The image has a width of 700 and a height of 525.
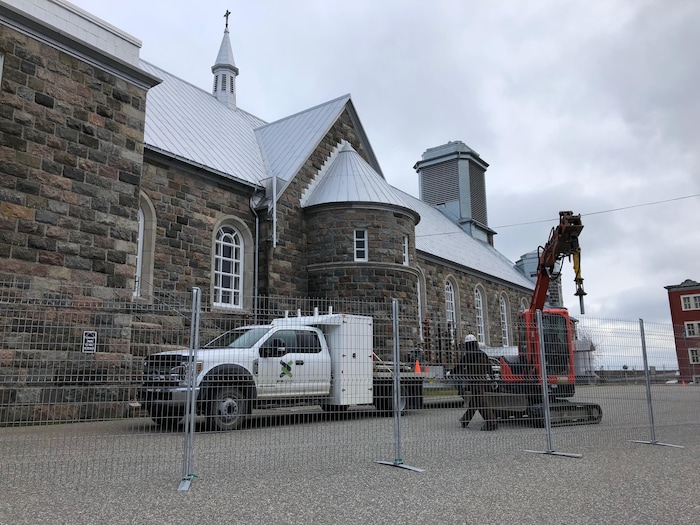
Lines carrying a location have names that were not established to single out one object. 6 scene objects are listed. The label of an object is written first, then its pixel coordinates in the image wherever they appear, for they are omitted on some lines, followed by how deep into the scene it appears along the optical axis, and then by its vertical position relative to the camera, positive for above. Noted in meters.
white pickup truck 7.20 -0.09
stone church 11.50 +4.99
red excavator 9.73 +0.12
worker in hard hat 8.70 -0.19
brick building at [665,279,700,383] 55.50 +6.01
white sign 6.77 +0.40
